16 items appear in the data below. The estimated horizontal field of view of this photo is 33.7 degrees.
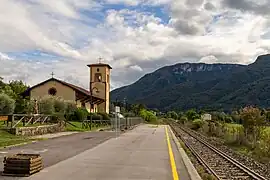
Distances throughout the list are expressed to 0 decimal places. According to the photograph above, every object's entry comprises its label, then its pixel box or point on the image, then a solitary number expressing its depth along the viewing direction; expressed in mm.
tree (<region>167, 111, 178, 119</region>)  152025
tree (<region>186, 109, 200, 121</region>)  104906
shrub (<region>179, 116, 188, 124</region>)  109012
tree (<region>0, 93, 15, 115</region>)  47750
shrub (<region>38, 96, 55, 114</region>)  55562
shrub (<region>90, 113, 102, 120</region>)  66475
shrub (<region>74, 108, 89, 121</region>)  59844
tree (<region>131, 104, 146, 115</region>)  123631
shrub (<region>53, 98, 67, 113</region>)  61312
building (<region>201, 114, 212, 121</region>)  78938
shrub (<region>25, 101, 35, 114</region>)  49000
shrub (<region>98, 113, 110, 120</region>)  73412
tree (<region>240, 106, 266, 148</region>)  33719
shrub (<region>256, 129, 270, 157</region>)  24391
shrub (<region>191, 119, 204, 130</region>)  71375
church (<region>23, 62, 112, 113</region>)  73312
